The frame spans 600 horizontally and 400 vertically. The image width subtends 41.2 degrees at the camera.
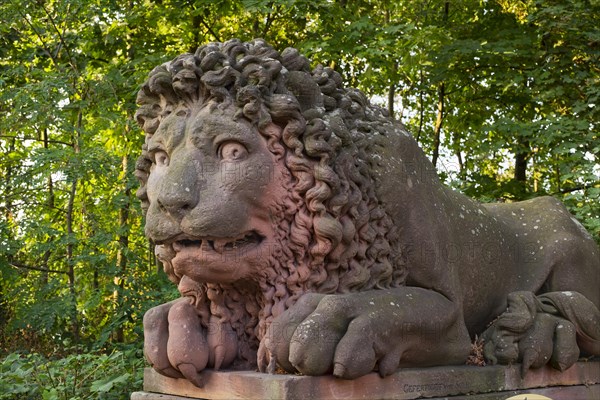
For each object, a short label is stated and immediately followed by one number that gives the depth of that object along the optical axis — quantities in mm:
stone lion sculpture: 3350
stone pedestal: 3248
